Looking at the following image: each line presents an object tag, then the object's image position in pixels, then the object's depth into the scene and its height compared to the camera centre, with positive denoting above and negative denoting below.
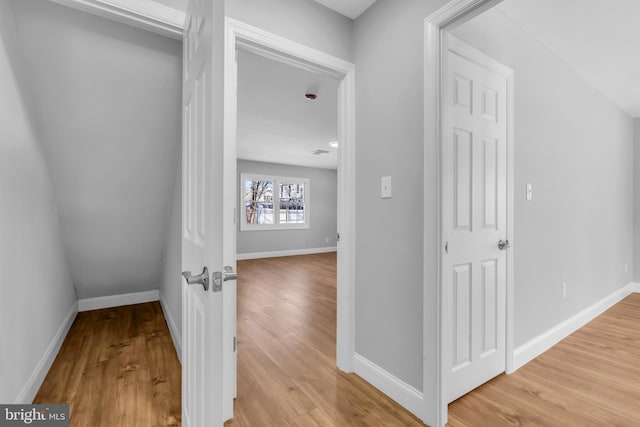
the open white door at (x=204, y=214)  0.84 -0.01
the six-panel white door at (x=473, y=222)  1.64 -0.06
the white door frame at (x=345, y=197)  1.96 +0.10
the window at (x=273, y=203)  6.98 +0.22
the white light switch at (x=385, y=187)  1.78 +0.15
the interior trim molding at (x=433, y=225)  1.46 -0.07
